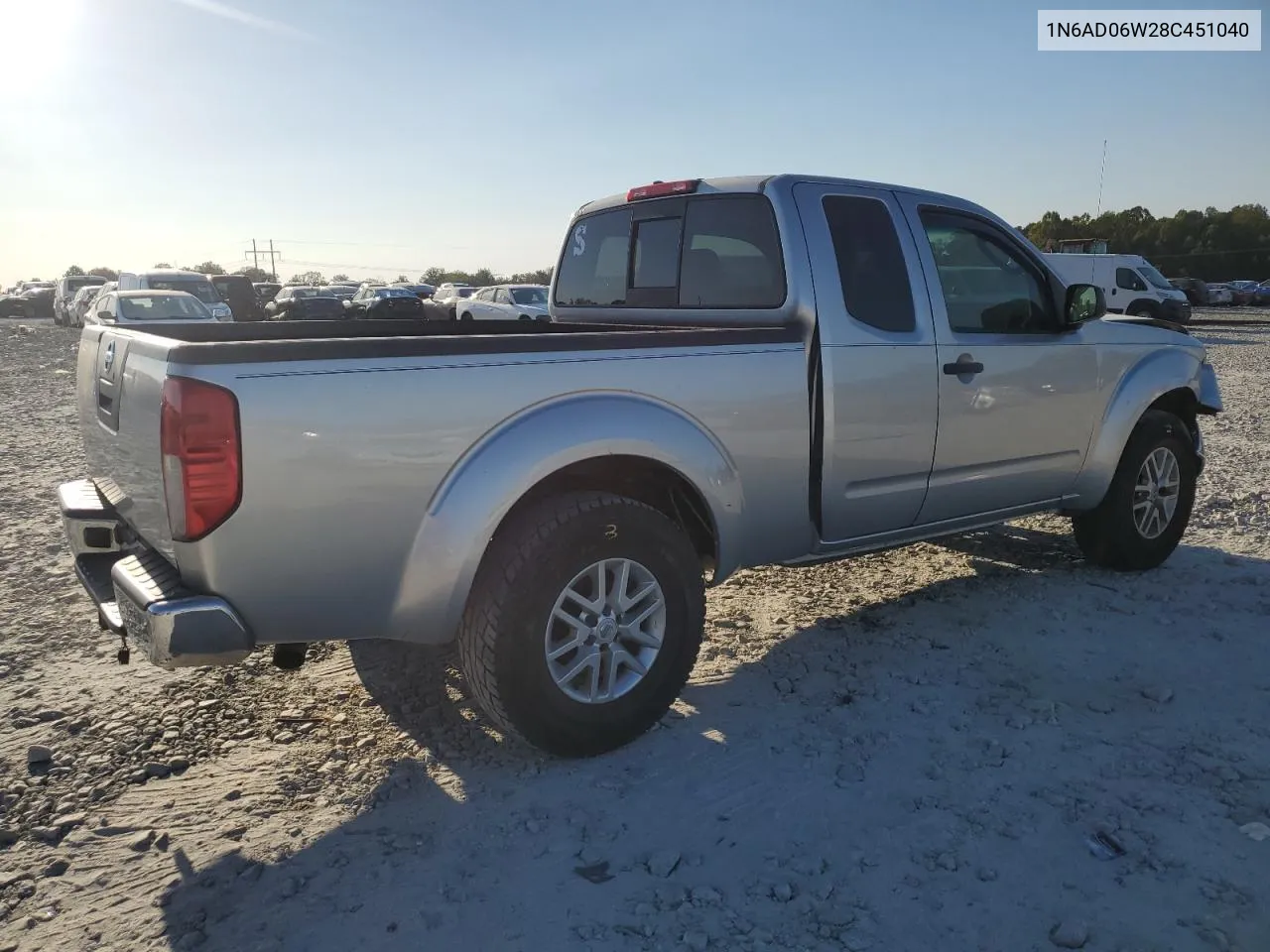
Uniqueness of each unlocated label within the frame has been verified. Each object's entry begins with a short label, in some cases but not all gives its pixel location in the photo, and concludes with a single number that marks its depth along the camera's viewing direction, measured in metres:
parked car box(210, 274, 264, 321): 25.38
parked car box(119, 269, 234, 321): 19.91
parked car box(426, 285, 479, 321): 34.00
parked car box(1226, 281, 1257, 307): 44.50
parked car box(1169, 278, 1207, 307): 37.03
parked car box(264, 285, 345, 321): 32.23
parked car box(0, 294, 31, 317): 48.38
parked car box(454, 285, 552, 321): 24.55
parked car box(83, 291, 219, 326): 16.33
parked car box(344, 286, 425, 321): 30.50
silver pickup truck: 2.65
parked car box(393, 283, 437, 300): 46.08
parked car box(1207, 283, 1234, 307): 44.41
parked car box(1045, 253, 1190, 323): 24.25
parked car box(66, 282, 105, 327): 33.72
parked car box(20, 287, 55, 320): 50.00
